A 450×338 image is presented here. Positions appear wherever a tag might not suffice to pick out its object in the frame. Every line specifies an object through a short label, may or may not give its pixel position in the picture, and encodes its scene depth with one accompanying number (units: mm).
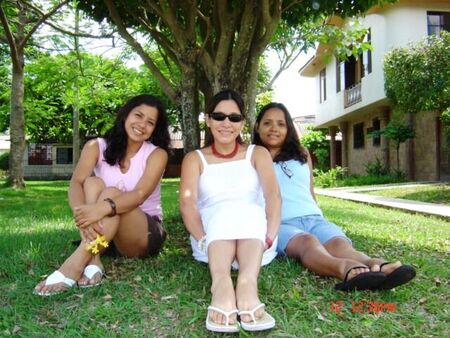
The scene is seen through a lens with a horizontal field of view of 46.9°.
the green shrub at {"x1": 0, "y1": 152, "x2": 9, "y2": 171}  33750
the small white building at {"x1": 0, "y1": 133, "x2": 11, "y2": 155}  43381
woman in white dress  2992
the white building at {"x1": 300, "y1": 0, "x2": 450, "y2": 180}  16719
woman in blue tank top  3264
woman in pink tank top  3475
